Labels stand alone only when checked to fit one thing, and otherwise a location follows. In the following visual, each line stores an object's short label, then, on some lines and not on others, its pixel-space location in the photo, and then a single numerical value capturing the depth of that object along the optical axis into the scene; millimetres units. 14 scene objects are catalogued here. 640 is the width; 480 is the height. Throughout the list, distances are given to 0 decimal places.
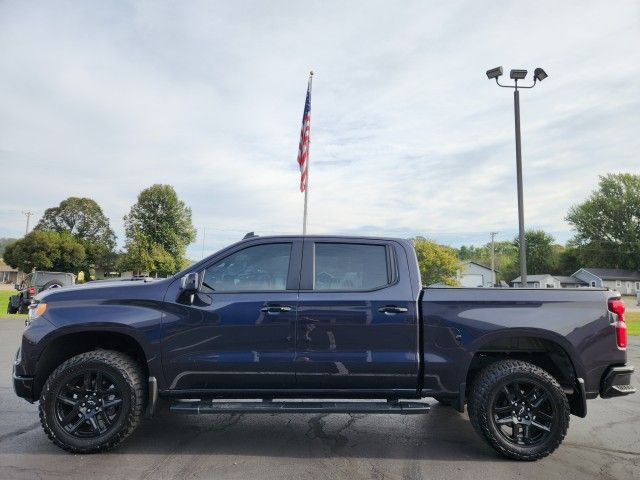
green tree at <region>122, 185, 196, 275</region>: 64188
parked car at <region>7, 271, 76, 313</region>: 18594
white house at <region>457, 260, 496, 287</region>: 90962
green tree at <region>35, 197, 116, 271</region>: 69812
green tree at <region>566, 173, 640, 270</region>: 75250
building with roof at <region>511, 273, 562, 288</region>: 78438
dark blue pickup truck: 4250
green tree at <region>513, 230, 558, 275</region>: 90312
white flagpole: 15027
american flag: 15195
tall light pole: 12234
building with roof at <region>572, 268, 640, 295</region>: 77312
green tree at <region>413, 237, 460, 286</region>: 54091
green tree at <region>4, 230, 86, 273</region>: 60562
